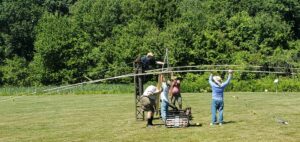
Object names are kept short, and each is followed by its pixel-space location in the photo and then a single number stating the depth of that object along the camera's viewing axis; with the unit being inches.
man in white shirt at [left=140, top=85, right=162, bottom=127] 736.3
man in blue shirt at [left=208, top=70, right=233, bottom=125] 730.8
